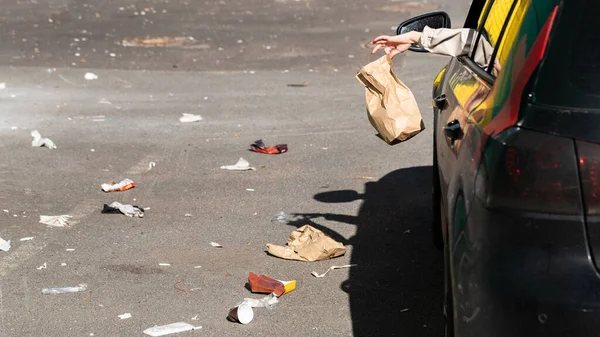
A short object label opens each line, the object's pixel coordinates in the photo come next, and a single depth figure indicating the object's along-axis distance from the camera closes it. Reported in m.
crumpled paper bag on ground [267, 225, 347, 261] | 11.81
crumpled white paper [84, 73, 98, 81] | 25.61
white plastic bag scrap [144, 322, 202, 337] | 9.45
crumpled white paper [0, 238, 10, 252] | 12.23
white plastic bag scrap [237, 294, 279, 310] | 10.19
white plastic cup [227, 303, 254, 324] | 9.72
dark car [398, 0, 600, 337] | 5.34
